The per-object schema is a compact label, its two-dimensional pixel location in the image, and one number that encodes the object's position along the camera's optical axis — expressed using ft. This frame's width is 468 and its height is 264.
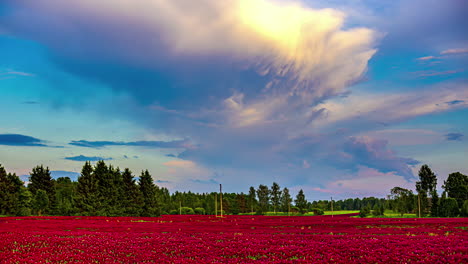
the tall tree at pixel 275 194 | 510.99
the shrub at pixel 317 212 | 389.42
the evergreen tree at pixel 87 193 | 258.78
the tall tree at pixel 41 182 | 313.22
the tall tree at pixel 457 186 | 329.52
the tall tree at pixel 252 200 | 496.64
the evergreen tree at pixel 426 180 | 388.57
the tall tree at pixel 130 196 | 279.49
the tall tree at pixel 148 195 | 291.58
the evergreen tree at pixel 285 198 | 508.04
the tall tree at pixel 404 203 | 323.74
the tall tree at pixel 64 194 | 286.25
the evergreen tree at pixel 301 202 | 439.63
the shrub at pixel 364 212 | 295.07
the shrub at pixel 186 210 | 388.78
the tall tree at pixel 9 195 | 252.21
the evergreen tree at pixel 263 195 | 566.35
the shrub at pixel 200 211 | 397.49
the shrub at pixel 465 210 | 266.42
